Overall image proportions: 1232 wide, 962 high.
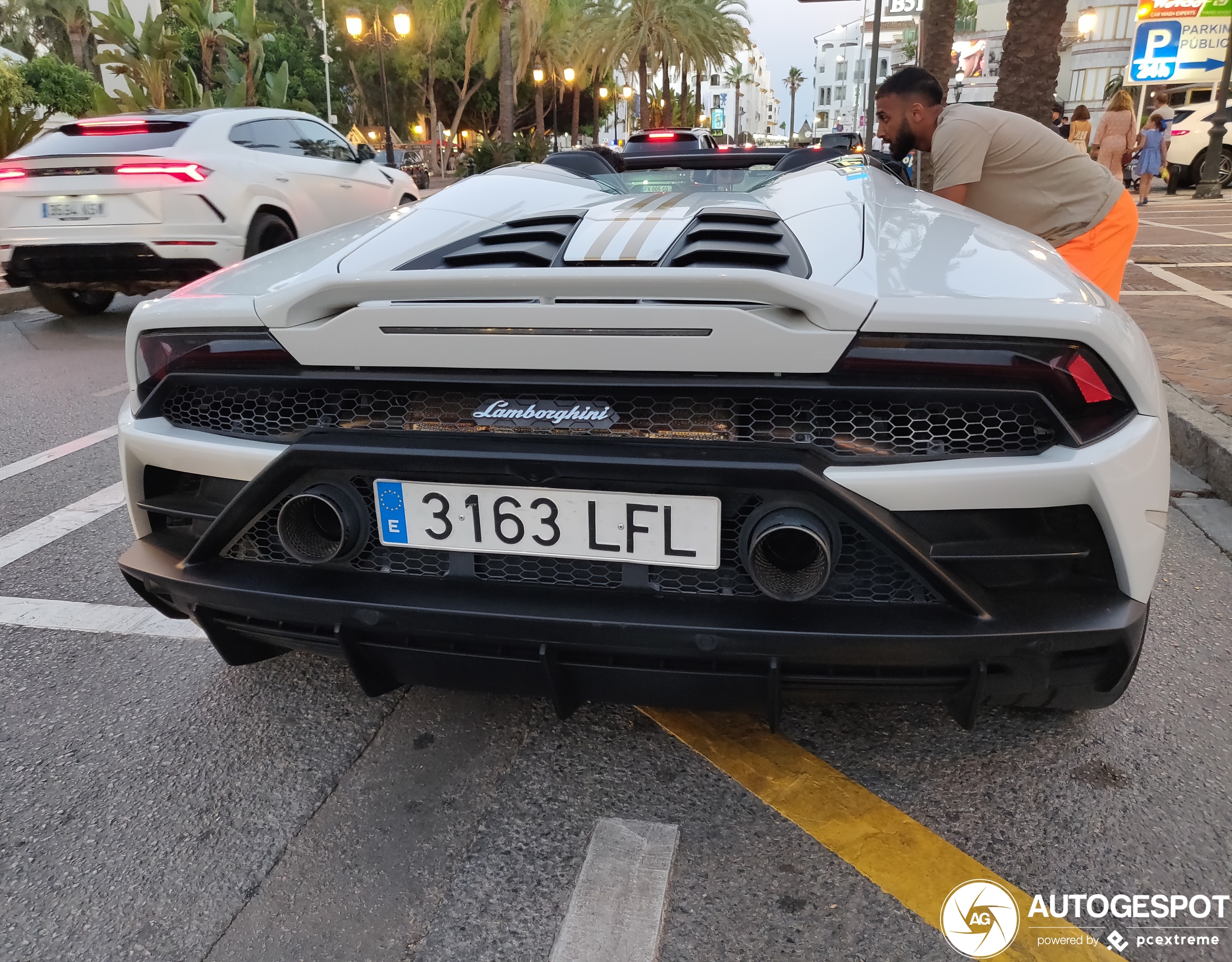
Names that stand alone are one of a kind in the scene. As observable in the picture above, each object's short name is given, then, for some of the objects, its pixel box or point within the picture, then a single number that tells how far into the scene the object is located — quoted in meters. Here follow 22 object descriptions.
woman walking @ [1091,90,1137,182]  12.19
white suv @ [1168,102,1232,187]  18.28
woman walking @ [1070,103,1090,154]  13.10
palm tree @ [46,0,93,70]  44.47
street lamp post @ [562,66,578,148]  39.88
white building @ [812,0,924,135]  80.12
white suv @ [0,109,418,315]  6.21
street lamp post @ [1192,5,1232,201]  16.70
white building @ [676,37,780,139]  137.88
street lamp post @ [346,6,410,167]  20.72
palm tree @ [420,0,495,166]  38.84
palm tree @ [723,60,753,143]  111.81
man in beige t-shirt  3.57
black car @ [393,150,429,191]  31.34
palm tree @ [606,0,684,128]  37.62
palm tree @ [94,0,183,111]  17.50
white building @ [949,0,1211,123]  49.69
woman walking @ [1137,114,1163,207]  15.44
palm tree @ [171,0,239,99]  20.27
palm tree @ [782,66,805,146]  126.31
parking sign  22.11
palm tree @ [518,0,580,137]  37.56
